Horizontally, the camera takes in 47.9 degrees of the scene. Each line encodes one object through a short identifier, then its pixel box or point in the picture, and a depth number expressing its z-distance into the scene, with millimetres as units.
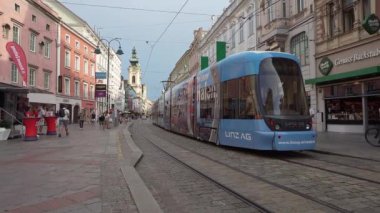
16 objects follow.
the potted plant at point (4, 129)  20547
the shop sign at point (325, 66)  26206
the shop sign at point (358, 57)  21812
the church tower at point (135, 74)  137375
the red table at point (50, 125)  25031
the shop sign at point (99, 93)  38406
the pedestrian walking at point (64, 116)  24938
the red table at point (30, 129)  20500
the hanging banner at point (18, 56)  21938
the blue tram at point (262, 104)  13039
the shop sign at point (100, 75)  40838
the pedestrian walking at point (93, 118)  46950
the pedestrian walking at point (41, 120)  24859
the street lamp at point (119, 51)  44062
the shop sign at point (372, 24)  20144
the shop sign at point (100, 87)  38562
